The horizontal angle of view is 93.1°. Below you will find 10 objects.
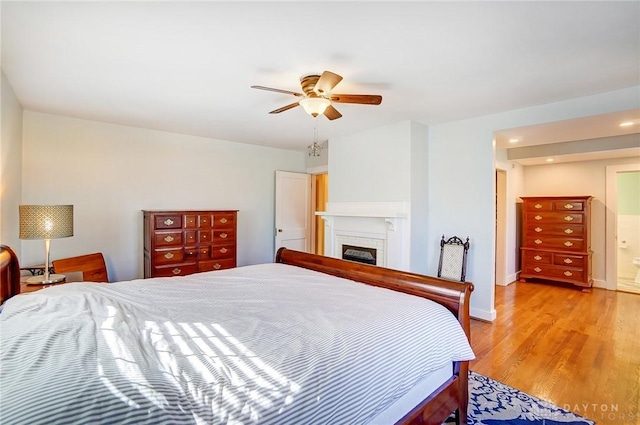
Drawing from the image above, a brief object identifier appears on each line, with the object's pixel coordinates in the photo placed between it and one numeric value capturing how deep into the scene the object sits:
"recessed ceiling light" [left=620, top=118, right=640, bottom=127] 3.19
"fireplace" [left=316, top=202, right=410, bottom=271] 3.87
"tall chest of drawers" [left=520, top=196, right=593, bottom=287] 5.09
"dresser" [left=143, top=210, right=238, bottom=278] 3.86
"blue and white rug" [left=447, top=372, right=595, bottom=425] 1.93
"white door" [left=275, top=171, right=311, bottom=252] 5.50
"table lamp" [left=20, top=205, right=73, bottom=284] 2.48
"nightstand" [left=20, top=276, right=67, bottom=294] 2.49
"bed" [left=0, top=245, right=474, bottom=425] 0.85
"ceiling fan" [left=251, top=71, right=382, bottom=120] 2.38
